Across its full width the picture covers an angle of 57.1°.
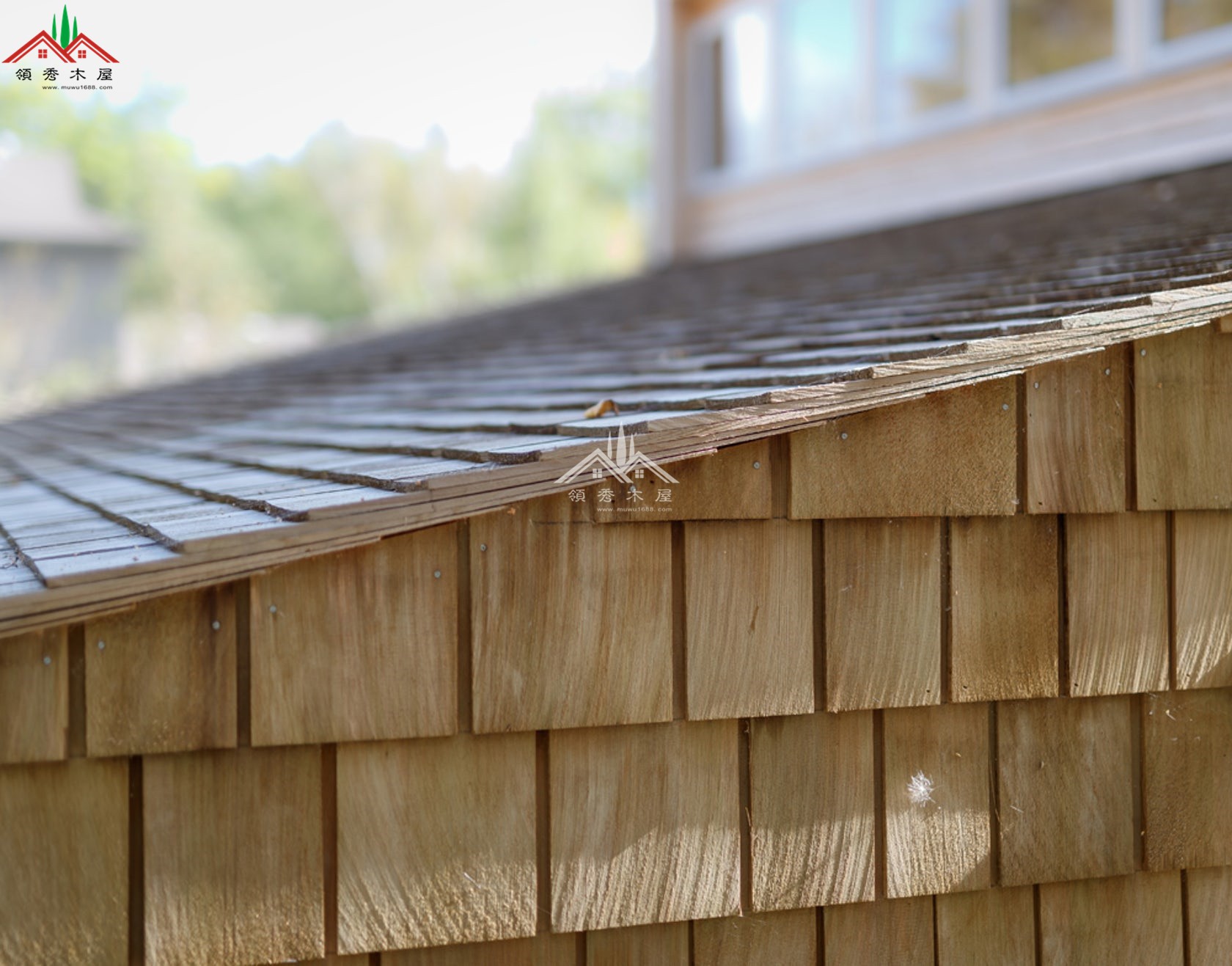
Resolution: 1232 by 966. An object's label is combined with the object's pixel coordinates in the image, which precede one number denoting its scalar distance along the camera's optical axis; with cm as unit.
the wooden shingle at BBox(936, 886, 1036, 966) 210
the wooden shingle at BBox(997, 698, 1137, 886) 208
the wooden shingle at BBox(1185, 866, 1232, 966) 225
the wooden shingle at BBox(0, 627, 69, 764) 150
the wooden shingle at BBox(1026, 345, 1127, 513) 203
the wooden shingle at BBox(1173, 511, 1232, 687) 215
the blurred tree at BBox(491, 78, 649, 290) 3400
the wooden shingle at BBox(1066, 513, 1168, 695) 209
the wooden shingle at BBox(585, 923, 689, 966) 189
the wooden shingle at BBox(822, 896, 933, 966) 203
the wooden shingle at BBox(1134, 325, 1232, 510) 211
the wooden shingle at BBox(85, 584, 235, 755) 155
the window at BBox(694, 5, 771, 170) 769
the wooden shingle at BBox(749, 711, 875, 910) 193
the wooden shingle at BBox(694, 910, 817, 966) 195
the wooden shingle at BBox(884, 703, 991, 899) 201
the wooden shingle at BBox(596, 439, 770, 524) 180
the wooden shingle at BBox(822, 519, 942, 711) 195
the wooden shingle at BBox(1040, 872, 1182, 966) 217
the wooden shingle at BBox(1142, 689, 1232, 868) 216
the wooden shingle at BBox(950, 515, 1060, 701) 201
